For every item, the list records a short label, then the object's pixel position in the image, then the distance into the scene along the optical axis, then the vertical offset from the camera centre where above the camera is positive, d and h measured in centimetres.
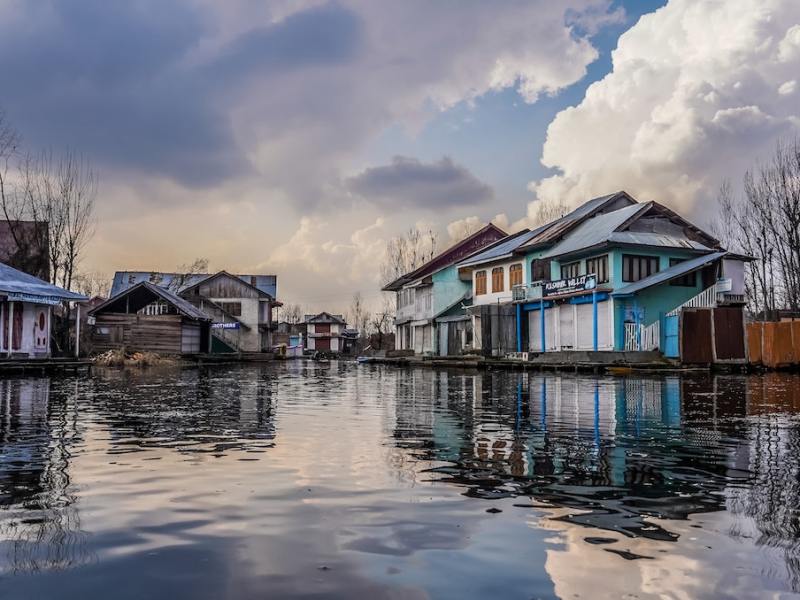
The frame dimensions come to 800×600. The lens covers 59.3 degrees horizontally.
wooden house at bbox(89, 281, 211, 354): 4638 +221
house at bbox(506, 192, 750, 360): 3347 +361
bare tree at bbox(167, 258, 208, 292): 6974 +747
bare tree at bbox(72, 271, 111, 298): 8132 +797
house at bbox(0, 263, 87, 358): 2984 +192
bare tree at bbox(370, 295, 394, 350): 9218 +389
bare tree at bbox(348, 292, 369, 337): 12850 +573
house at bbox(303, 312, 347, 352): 11294 +325
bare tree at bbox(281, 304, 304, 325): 15462 +802
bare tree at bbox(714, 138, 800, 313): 4116 +672
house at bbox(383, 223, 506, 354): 5137 +392
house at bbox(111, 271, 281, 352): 6519 +506
